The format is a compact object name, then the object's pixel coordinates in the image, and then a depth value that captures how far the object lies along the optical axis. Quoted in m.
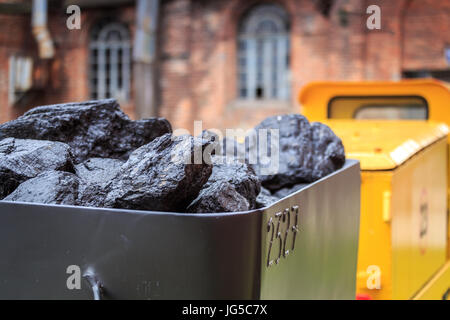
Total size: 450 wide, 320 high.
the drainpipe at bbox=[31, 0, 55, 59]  15.54
